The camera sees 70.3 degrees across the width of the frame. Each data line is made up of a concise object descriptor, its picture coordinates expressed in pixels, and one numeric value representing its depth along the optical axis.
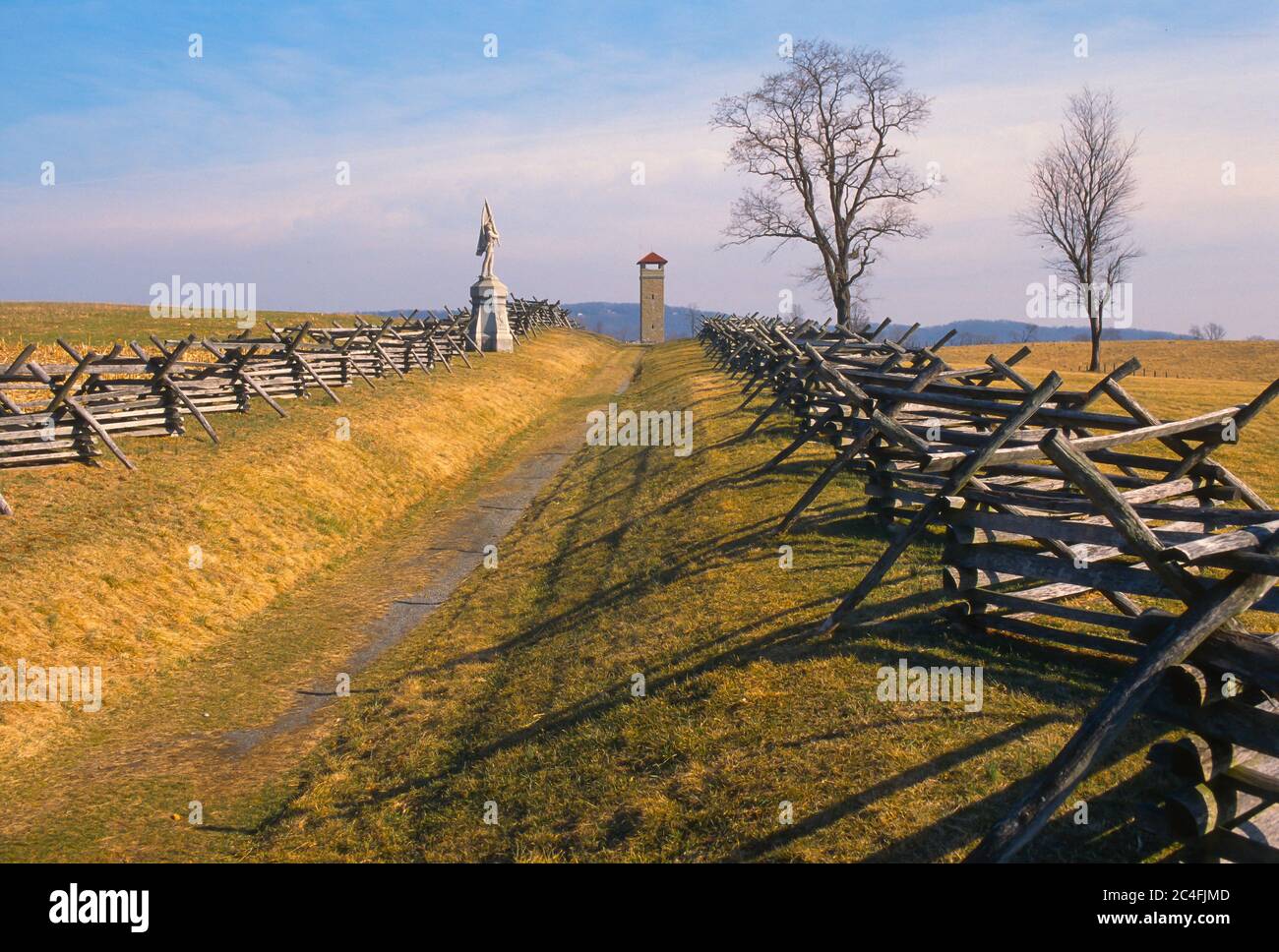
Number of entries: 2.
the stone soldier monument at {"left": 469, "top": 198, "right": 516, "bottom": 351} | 37.41
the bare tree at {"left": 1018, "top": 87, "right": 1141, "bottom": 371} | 41.19
